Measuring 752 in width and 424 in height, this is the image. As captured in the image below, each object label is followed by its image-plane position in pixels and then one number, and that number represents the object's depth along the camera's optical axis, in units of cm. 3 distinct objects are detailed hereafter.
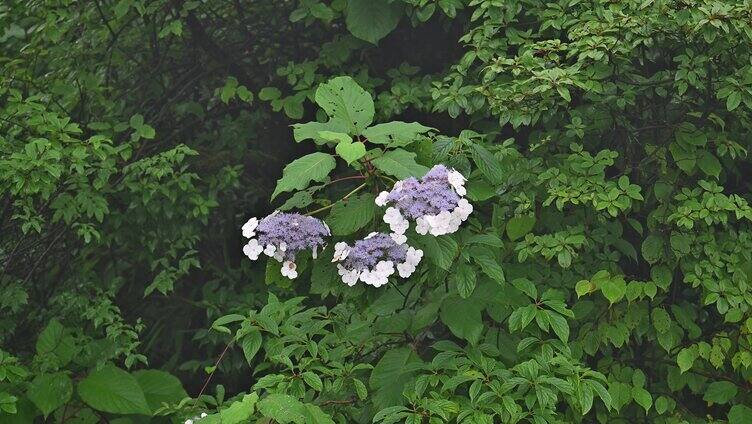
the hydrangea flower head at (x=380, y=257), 276
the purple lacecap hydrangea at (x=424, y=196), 268
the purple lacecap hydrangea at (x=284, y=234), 284
